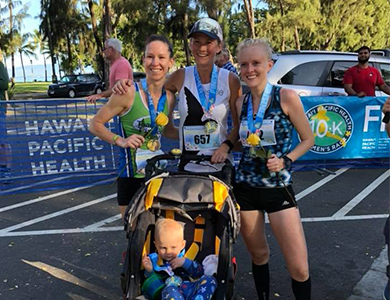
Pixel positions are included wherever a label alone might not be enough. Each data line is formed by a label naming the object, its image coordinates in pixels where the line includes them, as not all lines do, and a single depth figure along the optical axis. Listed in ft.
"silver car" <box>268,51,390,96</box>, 24.89
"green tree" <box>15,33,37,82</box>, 338.95
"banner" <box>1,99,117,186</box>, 21.27
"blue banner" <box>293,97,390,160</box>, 23.27
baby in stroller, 7.61
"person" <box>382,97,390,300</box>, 8.08
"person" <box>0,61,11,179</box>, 21.20
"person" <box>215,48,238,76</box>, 19.77
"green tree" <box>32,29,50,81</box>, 336.49
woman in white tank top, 8.99
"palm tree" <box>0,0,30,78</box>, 128.87
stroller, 7.78
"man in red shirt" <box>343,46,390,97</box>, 24.77
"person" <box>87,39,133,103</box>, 18.92
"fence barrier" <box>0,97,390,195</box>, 21.35
